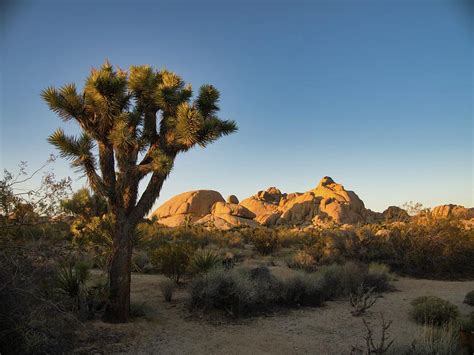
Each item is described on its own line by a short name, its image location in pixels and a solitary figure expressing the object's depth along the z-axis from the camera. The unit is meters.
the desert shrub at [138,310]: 8.49
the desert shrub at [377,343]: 4.59
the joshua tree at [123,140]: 8.11
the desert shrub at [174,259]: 11.79
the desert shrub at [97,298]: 8.01
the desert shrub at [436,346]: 4.78
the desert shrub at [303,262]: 14.59
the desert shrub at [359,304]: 8.77
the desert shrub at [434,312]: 7.84
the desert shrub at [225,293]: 8.77
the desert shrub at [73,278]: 8.51
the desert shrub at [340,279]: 10.66
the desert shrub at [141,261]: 14.89
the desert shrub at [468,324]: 6.67
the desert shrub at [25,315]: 4.55
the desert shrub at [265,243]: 20.70
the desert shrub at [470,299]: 9.64
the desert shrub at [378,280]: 11.66
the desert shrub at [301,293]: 9.83
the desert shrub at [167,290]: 10.09
